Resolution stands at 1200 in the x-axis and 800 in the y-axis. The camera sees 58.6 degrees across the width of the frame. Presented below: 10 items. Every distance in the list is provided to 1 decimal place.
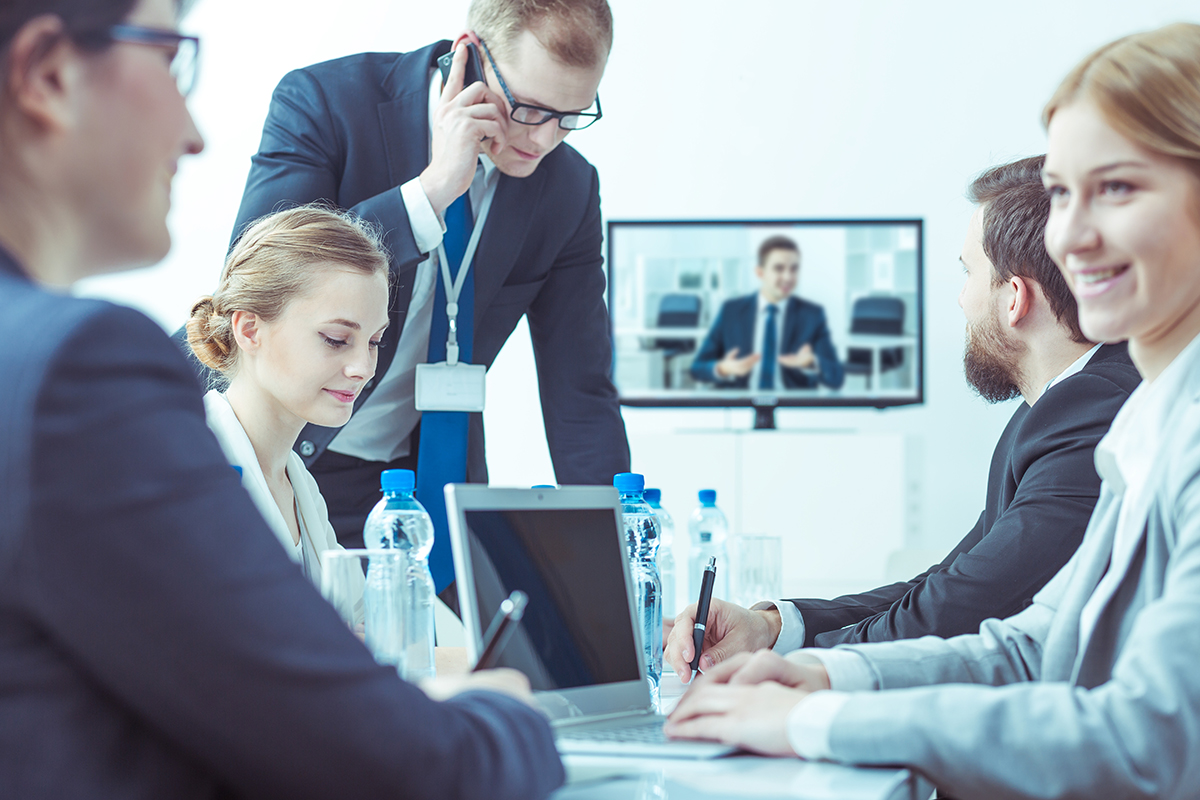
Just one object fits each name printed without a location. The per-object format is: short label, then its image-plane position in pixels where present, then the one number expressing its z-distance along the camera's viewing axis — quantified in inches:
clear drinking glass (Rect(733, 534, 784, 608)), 91.3
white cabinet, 156.1
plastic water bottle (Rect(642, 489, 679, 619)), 67.5
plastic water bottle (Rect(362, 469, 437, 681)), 50.6
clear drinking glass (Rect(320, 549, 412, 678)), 45.0
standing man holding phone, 77.4
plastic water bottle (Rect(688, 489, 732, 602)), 95.4
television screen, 164.1
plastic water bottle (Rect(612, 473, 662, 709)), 59.8
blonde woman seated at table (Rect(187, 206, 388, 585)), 71.9
